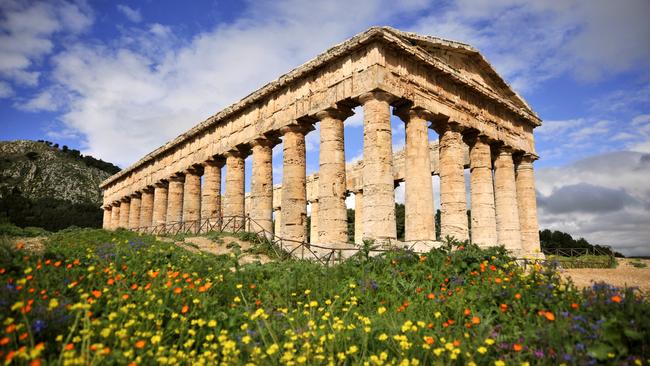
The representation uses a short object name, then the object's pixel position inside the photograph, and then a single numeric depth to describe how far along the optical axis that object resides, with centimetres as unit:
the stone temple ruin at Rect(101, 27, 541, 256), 1556
